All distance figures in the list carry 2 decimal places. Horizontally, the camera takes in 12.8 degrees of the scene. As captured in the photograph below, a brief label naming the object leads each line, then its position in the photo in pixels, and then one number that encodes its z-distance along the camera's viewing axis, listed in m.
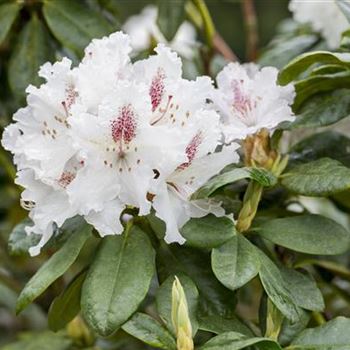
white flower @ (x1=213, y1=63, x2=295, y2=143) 0.93
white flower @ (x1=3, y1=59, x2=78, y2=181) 0.88
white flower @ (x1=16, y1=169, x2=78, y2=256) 0.89
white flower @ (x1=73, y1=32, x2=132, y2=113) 0.88
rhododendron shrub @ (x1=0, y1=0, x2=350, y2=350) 0.86
